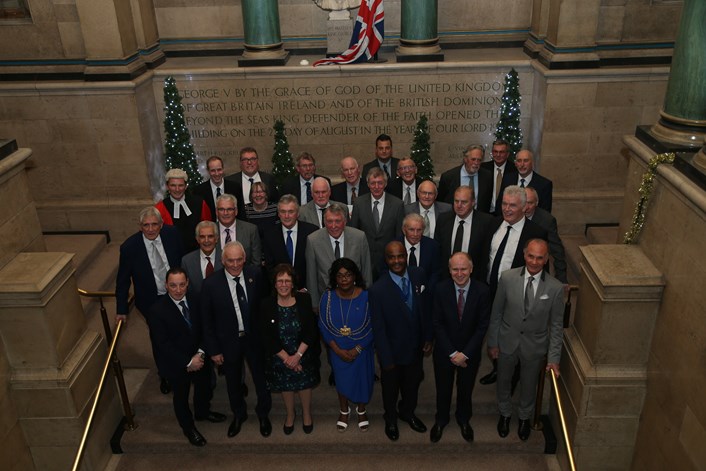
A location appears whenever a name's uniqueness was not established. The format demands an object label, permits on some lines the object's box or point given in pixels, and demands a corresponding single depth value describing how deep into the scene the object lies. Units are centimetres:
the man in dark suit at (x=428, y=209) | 670
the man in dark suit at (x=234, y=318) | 572
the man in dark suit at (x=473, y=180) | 750
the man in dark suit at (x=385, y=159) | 809
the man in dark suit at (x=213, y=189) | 768
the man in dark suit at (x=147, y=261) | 629
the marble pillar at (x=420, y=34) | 1062
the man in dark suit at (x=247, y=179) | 777
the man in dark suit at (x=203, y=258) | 603
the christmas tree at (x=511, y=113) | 1039
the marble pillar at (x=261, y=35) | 1071
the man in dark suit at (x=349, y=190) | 758
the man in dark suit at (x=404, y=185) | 745
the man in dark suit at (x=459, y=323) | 552
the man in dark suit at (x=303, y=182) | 758
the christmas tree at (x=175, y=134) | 1053
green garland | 573
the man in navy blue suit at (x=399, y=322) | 554
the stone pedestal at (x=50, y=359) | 568
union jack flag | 1060
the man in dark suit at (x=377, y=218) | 687
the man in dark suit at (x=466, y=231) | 621
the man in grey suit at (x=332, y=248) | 622
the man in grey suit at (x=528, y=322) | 552
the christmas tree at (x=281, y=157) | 1055
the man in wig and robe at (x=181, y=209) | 702
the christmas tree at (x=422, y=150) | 1034
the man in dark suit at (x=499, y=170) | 748
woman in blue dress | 550
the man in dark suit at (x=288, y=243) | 646
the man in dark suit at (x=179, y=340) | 570
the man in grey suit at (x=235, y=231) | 638
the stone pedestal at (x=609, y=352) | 552
